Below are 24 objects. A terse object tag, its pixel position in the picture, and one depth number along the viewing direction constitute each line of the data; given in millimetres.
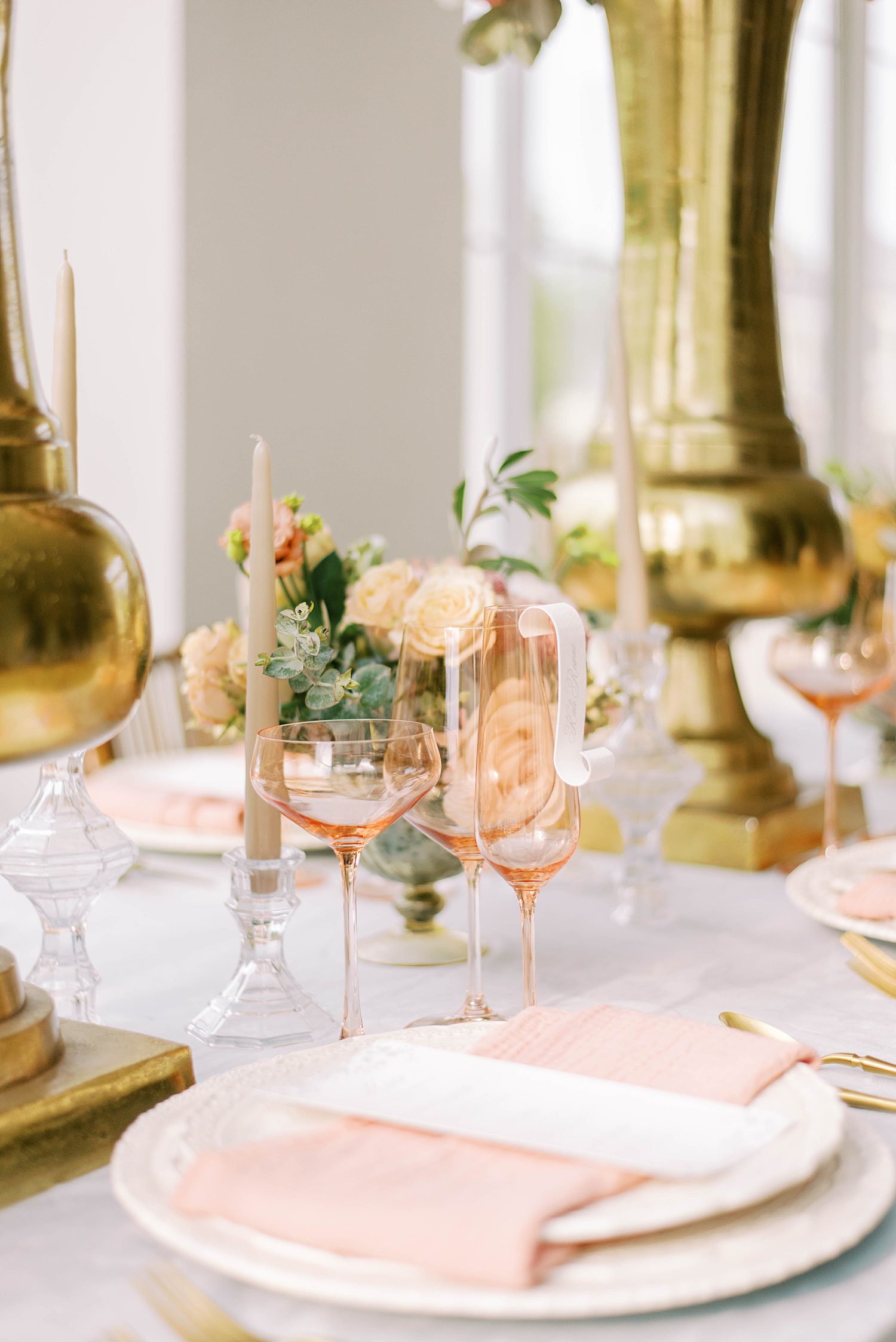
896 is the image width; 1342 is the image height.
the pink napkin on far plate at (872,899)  888
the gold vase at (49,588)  509
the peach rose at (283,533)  843
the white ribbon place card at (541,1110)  464
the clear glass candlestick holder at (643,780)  1005
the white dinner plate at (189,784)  1146
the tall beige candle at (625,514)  1058
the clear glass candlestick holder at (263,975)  731
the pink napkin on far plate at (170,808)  1141
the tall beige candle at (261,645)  751
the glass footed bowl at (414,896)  891
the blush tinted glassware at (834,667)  1216
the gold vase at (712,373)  1221
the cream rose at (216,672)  910
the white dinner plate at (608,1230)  407
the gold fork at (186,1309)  418
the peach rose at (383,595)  876
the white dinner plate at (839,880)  886
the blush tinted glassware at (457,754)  713
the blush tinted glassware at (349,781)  661
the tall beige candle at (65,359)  751
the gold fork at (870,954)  812
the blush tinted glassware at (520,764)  653
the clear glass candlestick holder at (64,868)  760
